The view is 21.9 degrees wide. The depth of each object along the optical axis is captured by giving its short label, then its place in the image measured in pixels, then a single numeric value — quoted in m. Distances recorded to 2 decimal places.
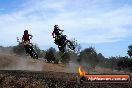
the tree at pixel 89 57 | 83.12
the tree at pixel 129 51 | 81.44
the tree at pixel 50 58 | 81.11
